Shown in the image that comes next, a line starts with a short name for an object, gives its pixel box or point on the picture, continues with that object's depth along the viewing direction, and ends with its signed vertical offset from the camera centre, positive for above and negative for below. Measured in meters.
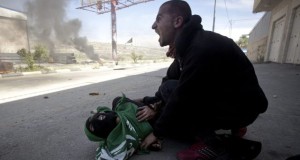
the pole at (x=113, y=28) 22.33 +1.64
